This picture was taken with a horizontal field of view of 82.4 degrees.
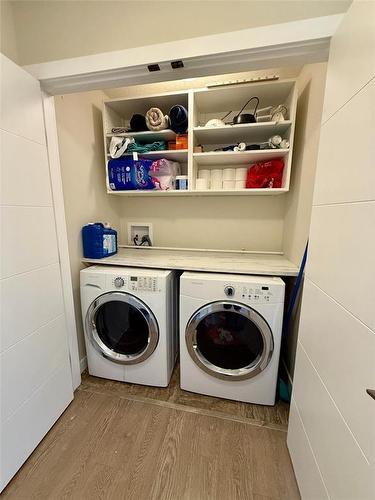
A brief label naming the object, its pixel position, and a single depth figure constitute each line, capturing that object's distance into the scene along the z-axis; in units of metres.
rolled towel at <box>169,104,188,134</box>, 1.53
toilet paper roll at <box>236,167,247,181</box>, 1.64
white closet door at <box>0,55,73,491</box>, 0.97
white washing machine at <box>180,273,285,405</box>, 1.31
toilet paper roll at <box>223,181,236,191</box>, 1.65
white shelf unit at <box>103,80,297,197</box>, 1.46
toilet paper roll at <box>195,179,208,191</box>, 1.66
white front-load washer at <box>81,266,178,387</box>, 1.44
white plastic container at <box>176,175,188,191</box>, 1.67
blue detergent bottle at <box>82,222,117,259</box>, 1.61
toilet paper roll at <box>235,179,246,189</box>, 1.64
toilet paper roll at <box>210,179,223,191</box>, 1.69
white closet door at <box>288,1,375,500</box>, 0.56
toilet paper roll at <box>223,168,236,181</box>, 1.65
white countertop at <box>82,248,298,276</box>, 1.42
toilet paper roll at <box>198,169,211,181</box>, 1.77
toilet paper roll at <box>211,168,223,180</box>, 1.70
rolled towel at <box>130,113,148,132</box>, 1.64
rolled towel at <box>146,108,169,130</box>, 1.56
